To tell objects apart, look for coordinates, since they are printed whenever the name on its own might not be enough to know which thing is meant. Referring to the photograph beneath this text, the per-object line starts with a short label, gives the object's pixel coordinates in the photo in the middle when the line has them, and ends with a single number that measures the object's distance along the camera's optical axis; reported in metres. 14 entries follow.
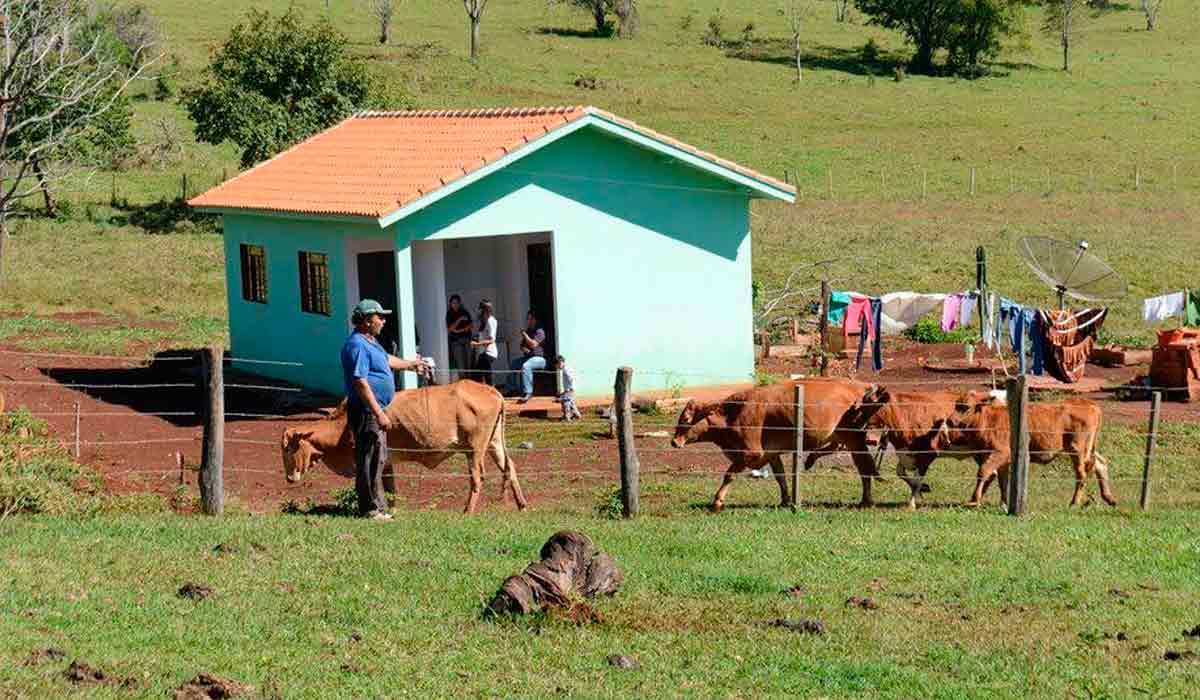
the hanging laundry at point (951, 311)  29.81
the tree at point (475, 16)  72.88
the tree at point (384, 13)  76.50
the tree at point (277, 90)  43.94
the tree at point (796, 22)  75.06
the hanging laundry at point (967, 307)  29.98
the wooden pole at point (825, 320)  27.73
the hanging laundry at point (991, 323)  27.17
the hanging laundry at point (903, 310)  30.52
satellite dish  26.30
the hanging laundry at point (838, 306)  29.38
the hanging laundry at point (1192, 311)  29.70
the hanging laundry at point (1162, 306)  31.05
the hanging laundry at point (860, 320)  26.06
